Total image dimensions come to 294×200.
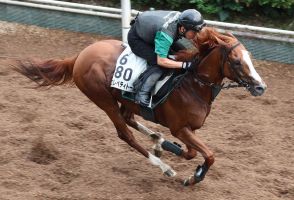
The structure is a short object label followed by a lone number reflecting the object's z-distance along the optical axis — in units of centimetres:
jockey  1155
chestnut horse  1144
